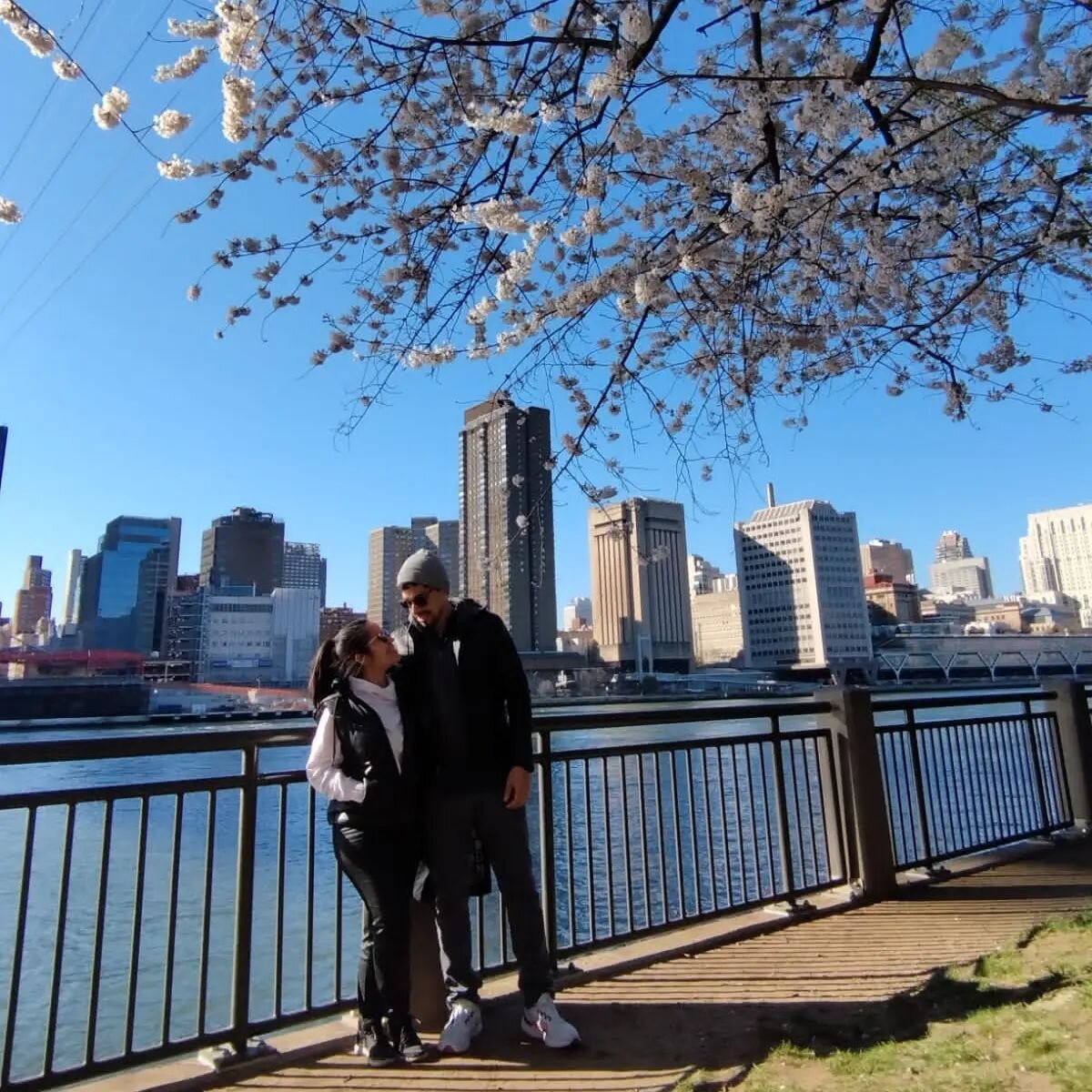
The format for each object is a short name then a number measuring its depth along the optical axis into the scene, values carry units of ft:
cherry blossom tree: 11.35
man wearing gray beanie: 8.92
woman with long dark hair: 8.41
